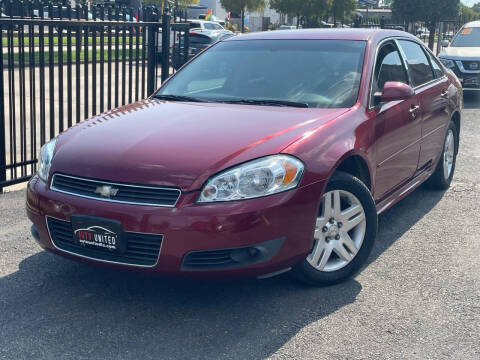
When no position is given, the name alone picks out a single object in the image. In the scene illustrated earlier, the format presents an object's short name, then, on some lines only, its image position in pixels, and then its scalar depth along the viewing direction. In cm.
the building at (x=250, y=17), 6866
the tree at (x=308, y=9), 4381
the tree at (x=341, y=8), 4534
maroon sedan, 367
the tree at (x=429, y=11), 2669
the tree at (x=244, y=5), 5547
